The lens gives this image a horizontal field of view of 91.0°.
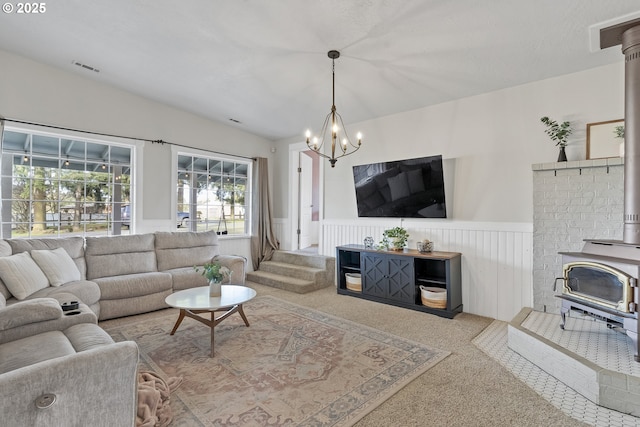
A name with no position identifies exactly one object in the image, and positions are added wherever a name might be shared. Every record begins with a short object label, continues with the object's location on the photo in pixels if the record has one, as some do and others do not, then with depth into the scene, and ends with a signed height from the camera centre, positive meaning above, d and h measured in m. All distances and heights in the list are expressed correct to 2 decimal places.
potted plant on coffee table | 3.10 -0.62
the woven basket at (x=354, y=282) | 4.57 -0.99
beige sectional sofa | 1.31 -0.71
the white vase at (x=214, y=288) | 3.10 -0.72
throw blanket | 1.79 -1.14
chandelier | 4.99 +1.34
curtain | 5.98 -0.08
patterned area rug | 1.94 -1.20
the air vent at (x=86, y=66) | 3.86 +1.87
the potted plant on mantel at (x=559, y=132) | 3.14 +0.83
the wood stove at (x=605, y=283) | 2.17 -0.54
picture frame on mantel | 2.92 +0.69
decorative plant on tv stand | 4.23 -0.31
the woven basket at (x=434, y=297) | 3.70 -0.99
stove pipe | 2.27 +0.53
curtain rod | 3.72 +1.14
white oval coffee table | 2.81 -0.81
